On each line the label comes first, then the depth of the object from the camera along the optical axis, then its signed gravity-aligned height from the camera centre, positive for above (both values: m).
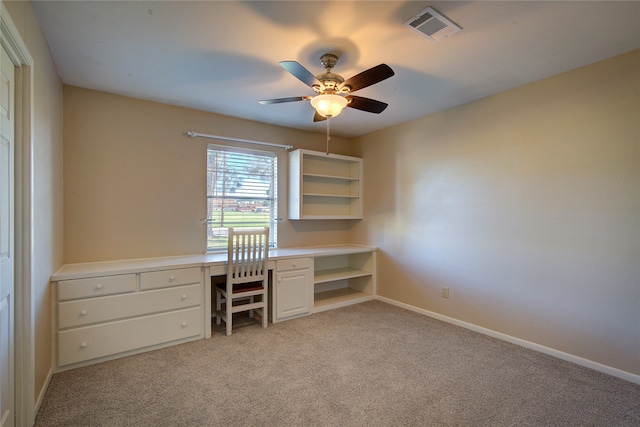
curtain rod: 3.41 +0.86
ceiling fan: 2.07 +0.93
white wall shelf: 4.04 +0.37
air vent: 1.80 +1.17
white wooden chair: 3.04 -0.68
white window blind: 3.63 +0.23
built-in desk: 2.39 -0.85
